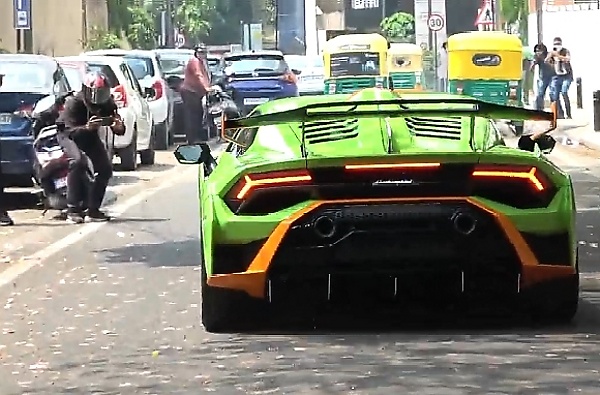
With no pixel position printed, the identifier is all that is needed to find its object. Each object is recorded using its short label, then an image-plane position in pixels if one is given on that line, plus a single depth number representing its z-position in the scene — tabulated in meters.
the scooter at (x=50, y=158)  15.30
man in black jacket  14.53
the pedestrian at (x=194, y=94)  26.73
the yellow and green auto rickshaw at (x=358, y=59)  41.78
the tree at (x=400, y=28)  82.19
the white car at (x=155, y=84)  24.95
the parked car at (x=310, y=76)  40.34
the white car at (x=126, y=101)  20.98
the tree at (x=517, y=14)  58.00
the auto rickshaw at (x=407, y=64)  44.94
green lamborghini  7.71
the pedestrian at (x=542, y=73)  32.81
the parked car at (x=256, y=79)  31.48
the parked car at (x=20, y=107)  16.09
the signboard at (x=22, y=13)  37.34
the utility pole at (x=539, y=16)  41.88
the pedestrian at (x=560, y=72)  32.34
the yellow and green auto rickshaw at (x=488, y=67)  31.83
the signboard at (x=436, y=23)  45.31
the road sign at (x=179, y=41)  77.79
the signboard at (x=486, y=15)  38.19
